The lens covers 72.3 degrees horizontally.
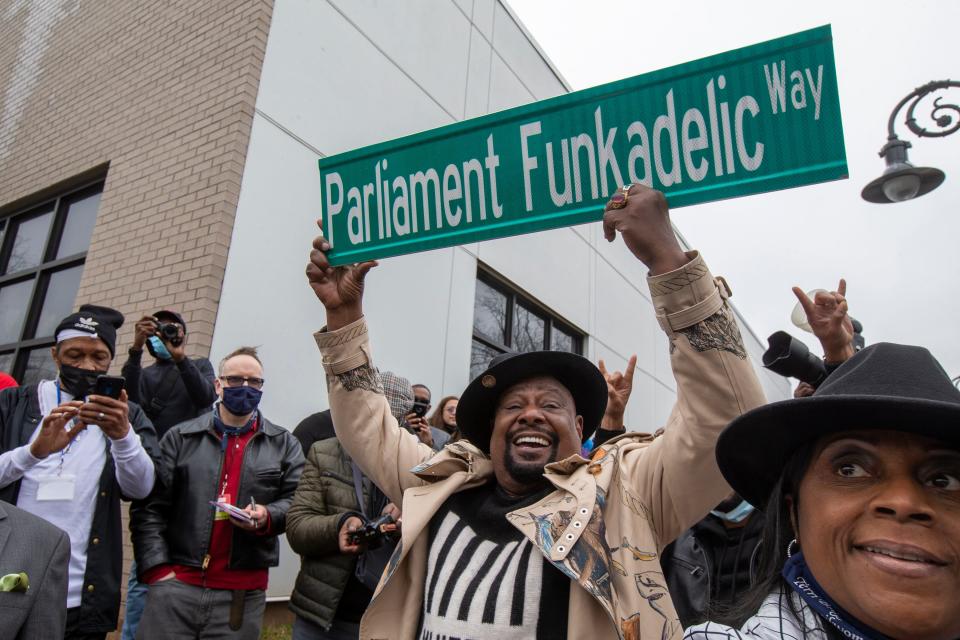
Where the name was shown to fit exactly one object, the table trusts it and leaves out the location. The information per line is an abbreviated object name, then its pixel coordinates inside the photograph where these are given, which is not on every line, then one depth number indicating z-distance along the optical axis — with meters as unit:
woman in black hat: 1.04
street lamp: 6.07
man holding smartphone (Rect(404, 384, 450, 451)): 4.29
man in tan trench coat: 1.57
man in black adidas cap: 2.70
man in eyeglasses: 3.05
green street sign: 1.50
